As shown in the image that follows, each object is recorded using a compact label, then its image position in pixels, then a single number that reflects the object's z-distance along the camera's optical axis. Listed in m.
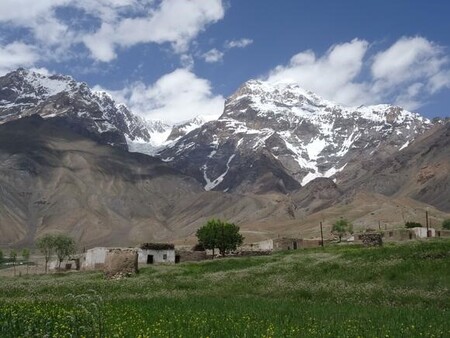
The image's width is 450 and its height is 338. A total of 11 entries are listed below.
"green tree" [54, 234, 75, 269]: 132.88
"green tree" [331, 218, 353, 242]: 152.62
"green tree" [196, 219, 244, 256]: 110.69
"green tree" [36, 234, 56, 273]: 133.88
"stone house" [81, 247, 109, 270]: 86.85
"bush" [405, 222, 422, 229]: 129.25
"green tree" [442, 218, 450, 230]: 153.89
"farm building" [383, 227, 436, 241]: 96.25
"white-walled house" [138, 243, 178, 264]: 82.94
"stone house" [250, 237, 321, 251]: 102.81
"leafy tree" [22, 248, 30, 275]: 168.69
